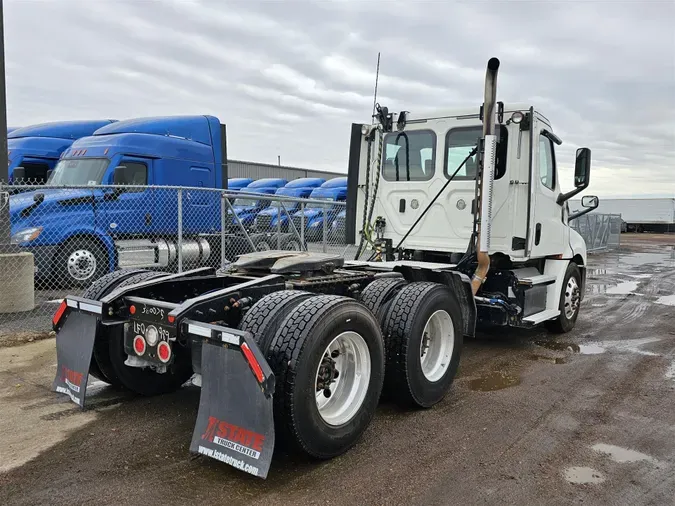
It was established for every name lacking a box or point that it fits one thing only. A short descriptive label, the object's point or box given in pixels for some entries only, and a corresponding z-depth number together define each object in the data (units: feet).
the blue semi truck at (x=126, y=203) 33.60
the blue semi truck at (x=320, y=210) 50.01
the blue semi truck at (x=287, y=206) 46.65
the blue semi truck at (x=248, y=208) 33.01
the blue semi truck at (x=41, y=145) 47.96
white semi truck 11.28
